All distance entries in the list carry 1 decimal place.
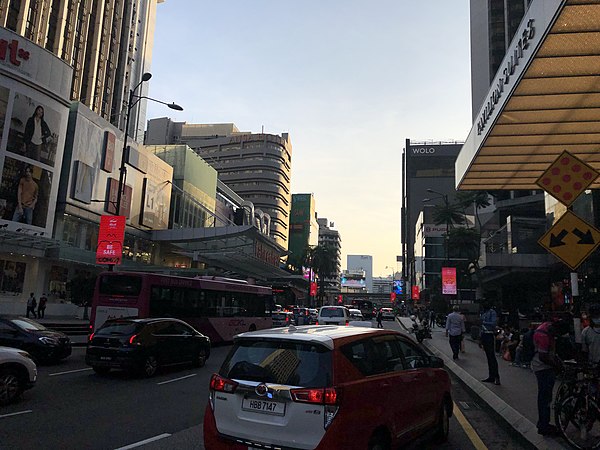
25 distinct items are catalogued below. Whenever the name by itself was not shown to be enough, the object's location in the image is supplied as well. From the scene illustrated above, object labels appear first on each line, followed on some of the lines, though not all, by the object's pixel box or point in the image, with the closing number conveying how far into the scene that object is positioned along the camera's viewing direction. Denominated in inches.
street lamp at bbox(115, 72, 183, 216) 949.2
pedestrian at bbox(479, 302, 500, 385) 444.1
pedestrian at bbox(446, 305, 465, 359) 663.8
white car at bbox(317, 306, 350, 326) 986.7
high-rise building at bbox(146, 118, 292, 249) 5002.5
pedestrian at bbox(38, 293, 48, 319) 1232.7
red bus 681.6
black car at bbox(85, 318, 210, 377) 472.4
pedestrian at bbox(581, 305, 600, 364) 267.0
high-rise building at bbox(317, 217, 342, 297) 6728.3
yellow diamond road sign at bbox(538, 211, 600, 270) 283.1
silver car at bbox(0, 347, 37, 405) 332.5
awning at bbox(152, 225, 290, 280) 1758.1
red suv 174.9
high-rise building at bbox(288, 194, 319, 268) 5659.5
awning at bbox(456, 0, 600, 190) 398.6
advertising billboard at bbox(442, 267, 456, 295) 1697.8
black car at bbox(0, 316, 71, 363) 514.9
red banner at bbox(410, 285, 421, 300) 3343.0
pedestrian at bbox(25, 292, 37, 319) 1203.9
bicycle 242.7
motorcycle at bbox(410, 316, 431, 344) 905.5
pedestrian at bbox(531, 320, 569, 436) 260.5
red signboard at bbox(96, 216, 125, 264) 976.3
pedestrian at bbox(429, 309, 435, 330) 1836.9
